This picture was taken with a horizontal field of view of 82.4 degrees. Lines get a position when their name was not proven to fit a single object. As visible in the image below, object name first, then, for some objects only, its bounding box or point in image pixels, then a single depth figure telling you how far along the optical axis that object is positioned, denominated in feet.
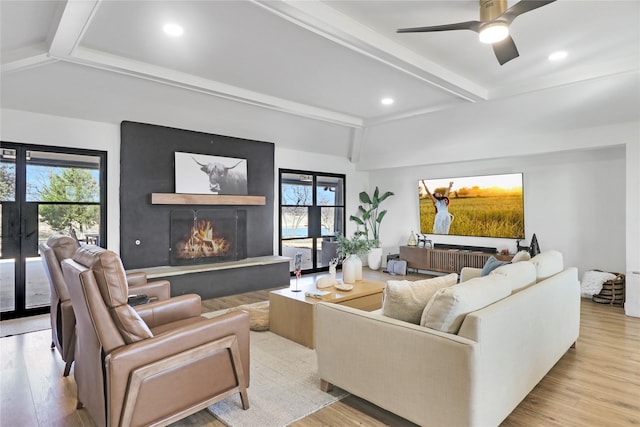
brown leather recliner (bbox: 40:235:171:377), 9.85
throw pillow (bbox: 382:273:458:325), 7.86
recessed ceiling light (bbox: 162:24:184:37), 10.88
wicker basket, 16.90
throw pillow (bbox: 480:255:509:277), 11.88
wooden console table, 21.57
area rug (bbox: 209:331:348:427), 8.01
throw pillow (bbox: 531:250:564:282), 10.35
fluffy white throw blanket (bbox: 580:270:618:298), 17.43
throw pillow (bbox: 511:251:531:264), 12.26
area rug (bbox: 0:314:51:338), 13.48
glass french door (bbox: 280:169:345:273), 24.25
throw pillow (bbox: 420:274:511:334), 6.91
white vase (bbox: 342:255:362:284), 14.73
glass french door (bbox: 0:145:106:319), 14.96
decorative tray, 13.35
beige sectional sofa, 6.51
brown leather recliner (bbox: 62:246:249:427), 6.56
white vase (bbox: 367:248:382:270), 26.94
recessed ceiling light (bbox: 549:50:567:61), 12.83
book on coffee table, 12.48
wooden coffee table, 12.03
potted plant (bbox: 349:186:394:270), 27.04
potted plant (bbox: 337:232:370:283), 14.76
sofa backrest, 8.75
